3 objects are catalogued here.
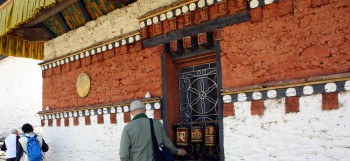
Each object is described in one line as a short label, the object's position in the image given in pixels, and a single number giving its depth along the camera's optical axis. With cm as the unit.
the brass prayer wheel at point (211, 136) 481
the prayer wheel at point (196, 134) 498
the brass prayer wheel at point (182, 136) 514
